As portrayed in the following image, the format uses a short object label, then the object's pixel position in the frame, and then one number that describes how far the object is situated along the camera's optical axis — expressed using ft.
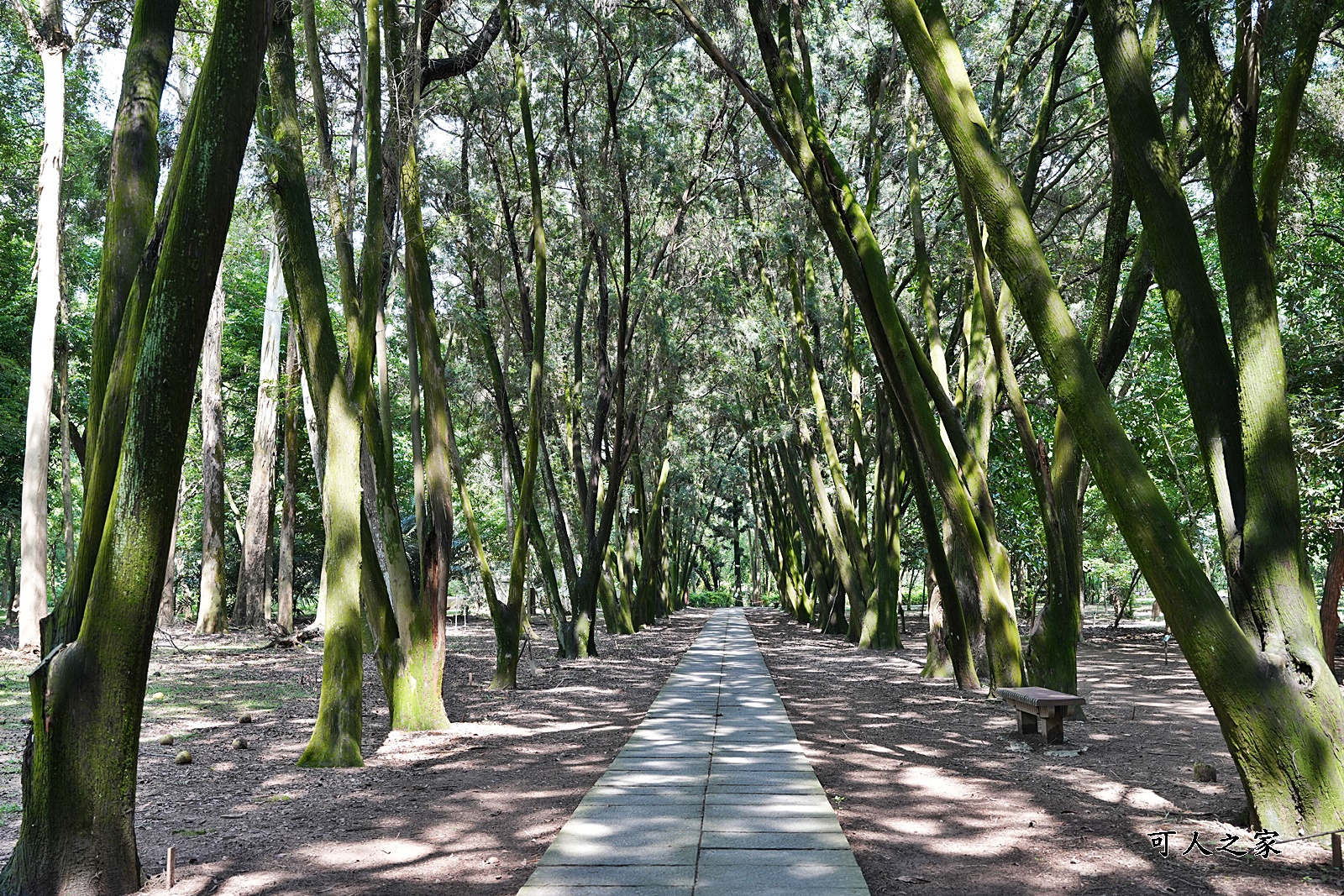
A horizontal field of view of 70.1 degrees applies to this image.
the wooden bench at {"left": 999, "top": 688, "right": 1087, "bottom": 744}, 24.03
